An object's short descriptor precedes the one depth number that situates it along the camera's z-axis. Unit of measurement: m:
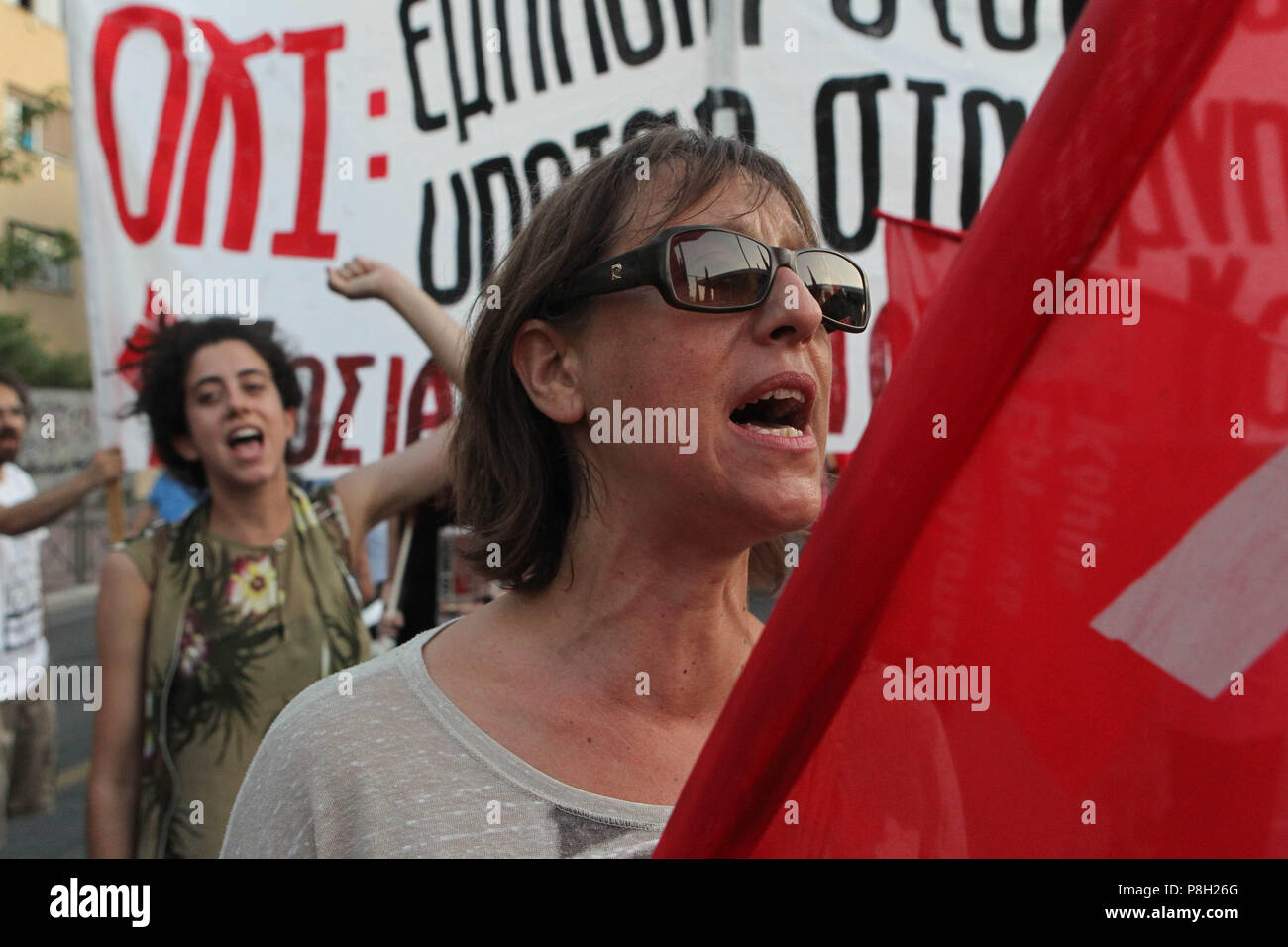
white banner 3.47
